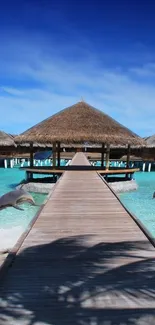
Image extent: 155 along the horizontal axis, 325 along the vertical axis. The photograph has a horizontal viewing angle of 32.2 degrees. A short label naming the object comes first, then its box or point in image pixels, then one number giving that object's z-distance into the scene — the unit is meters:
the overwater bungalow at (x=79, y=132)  12.45
